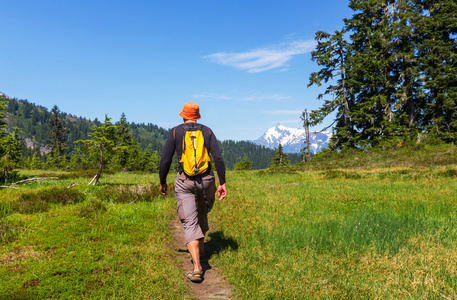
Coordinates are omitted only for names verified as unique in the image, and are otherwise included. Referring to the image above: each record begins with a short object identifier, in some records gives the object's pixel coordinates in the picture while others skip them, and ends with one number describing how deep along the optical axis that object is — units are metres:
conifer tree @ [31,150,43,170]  93.51
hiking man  4.34
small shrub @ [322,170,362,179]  16.99
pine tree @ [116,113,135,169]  51.76
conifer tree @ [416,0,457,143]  28.52
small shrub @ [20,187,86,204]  7.96
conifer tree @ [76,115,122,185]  11.86
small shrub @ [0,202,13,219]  6.39
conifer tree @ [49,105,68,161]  70.88
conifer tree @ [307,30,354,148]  36.31
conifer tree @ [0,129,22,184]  11.80
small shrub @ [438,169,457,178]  14.32
